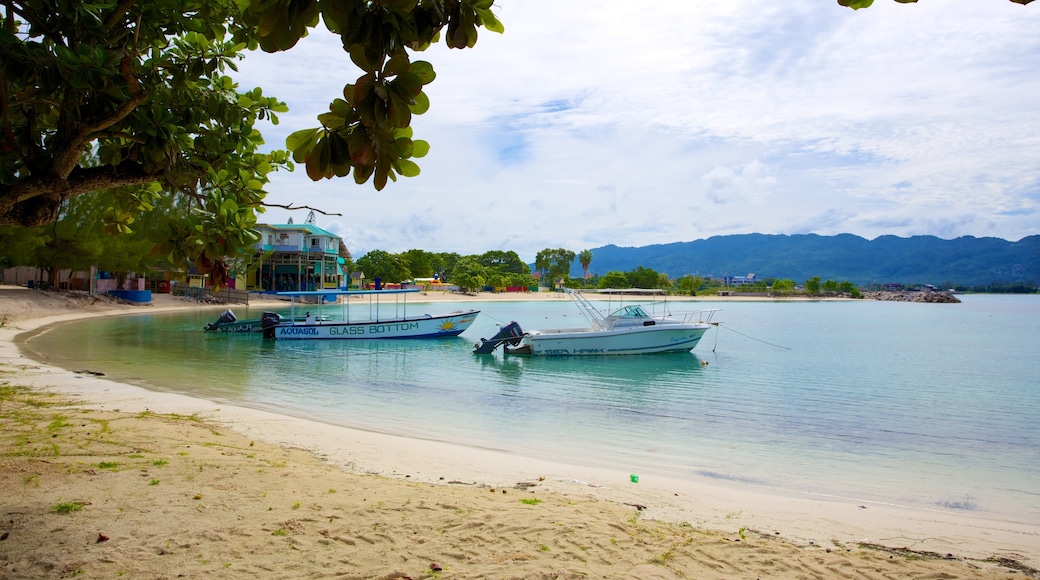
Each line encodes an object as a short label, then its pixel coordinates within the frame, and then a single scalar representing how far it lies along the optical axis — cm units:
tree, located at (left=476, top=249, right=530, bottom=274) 10744
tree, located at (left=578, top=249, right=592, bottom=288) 12038
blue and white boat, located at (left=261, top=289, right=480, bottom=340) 2867
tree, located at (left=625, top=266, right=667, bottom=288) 10331
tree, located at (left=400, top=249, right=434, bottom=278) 8919
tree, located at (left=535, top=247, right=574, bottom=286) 11419
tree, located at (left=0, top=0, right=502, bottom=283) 232
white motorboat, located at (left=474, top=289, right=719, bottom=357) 2423
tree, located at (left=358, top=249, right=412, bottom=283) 7725
